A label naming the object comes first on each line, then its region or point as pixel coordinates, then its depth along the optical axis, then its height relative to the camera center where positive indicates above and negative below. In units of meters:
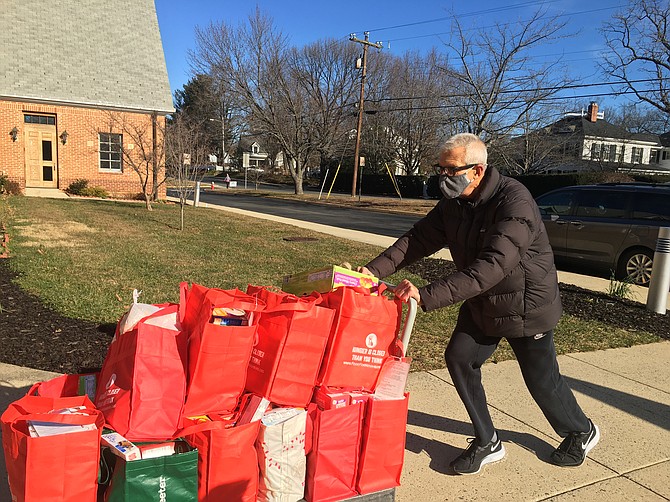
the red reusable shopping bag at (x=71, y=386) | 2.72 -1.10
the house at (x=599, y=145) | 42.62 +4.47
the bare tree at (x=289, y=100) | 36.31 +5.33
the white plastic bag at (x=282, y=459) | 2.59 -1.33
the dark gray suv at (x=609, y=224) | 9.91 -0.58
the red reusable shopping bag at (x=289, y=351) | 2.67 -0.85
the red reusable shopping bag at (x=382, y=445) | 2.79 -1.35
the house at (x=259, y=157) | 73.38 +2.64
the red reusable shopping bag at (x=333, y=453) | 2.69 -1.35
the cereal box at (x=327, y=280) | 3.01 -0.56
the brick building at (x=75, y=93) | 22.88 +3.20
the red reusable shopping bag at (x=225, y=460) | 2.43 -1.27
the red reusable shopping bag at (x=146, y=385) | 2.45 -0.98
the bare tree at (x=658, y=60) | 23.81 +5.96
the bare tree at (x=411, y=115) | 43.62 +5.62
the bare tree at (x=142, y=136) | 21.94 +1.50
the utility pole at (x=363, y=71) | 34.17 +7.01
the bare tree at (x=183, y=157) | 15.04 +0.48
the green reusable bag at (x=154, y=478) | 2.19 -1.25
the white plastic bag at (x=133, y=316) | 2.67 -0.70
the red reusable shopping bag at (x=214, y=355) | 2.57 -0.85
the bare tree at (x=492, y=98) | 25.03 +4.18
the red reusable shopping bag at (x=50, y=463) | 2.09 -1.15
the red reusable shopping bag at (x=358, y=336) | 2.80 -0.80
